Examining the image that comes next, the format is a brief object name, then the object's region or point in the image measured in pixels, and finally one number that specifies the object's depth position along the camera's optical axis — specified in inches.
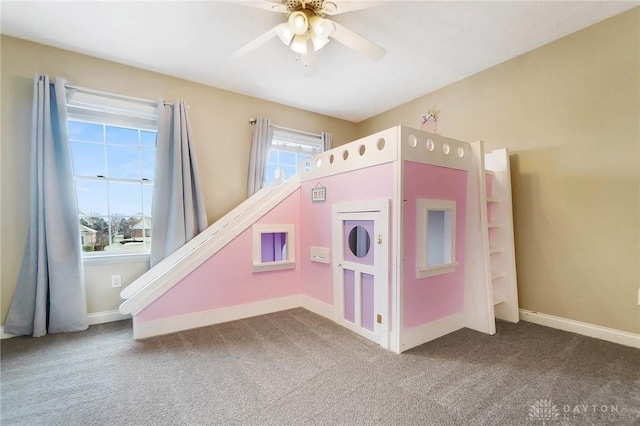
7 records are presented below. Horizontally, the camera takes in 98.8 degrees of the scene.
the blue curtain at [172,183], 115.3
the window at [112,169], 110.2
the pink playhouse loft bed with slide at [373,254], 86.9
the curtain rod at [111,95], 103.3
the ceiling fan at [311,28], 70.7
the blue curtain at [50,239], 95.0
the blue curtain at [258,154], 140.6
